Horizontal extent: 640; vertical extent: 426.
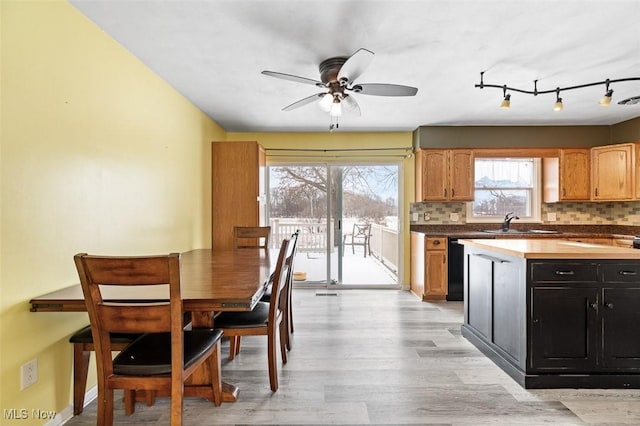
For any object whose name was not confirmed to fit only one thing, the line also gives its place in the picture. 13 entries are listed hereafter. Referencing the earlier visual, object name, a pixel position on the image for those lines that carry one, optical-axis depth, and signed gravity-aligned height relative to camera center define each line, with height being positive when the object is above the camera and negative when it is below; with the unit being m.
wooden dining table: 1.63 -0.40
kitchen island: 2.30 -0.70
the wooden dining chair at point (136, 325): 1.44 -0.49
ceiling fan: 2.33 +0.91
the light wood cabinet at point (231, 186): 4.45 +0.33
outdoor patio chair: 5.37 -0.39
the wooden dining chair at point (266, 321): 2.20 -0.70
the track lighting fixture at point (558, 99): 2.76 +0.97
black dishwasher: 4.62 -0.77
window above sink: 5.23 +0.37
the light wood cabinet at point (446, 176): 4.87 +0.50
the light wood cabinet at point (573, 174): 4.83 +0.52
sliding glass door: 5.34 +0.02
